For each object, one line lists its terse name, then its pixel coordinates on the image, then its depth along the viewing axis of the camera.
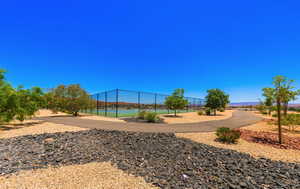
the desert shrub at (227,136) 5.61
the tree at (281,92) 5.59
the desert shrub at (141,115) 14.06
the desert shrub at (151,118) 11.98
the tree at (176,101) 17.06
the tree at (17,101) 7.55
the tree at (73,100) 15.95
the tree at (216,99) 21.39
